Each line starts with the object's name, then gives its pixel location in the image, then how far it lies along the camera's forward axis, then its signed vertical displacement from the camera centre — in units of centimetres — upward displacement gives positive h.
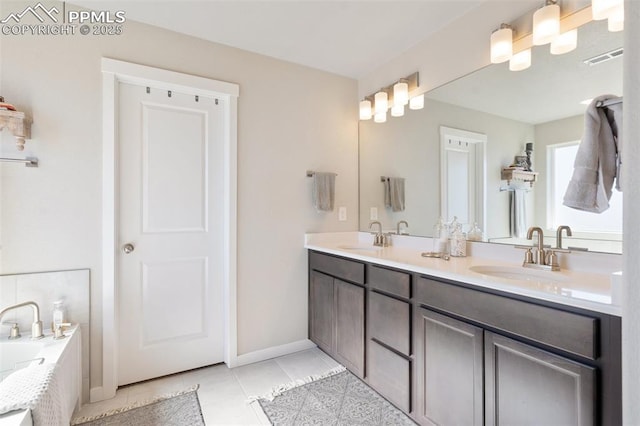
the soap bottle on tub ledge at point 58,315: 171 -58
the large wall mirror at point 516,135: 143 +48
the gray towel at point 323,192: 261 +18
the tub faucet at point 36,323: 168 -61
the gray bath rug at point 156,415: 171 -116
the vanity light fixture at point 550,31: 134 +90
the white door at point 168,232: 205 -14
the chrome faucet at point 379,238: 256 -21
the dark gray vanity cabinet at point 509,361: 97 -56
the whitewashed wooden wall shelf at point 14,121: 159 +48
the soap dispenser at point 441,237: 197 -17
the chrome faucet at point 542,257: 151 -22
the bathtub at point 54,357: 148 -74
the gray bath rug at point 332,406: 172 -116
